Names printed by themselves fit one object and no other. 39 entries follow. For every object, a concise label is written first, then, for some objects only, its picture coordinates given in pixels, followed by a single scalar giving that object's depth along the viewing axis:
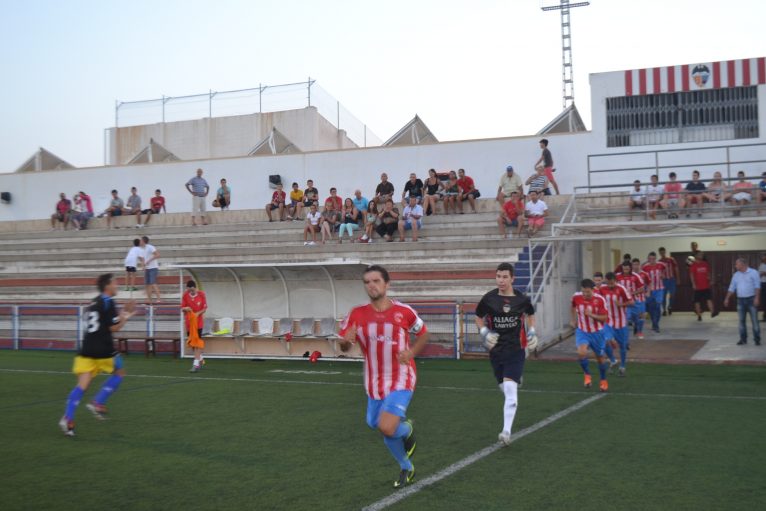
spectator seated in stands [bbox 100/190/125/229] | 29.92
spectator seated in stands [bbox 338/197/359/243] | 24.88
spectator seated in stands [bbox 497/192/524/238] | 22.78
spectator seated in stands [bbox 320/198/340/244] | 24.80
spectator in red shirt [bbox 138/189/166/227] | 29.61
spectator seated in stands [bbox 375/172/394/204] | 24.79
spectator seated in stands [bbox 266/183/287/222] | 27.58
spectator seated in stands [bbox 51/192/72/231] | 30.69
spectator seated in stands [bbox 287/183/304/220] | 27.33
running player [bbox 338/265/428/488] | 6.84
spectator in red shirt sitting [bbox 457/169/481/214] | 24.92
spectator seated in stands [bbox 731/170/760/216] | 21.19
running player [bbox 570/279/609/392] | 13.06
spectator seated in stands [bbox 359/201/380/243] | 24.25
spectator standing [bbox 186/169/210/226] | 28.06
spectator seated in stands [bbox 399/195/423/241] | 23.53
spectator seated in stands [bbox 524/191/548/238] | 22.09
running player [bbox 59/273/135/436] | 10.30
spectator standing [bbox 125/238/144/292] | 23.86
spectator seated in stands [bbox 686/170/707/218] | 21.80
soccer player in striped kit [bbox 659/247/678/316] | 23.09
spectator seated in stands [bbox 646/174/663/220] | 21.53
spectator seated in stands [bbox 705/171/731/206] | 21.40
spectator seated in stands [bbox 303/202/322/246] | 25.08
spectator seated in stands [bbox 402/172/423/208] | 24.78
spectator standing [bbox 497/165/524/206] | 23.84
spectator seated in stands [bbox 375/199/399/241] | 24.02
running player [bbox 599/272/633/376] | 14.45
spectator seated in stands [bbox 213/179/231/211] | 29.06
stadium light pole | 36.91
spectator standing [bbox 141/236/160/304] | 23.16
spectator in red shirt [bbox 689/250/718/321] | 23.42
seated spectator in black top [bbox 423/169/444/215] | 25.00
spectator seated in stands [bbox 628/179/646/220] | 22.39
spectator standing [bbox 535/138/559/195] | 25.11
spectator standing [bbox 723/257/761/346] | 18.28
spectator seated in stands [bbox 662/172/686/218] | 21.61
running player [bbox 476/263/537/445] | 9.47
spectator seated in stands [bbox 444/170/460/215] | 25.03
